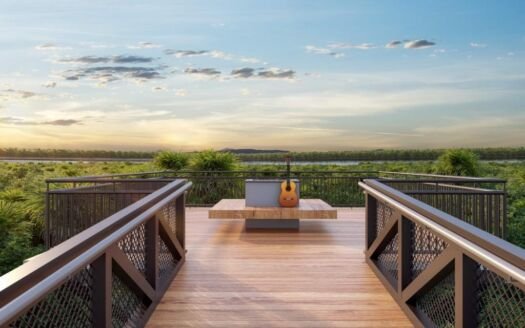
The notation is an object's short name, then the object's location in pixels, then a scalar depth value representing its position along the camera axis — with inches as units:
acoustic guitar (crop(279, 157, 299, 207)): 317.1
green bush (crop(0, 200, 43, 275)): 311.3
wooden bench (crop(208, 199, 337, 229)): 297.7
